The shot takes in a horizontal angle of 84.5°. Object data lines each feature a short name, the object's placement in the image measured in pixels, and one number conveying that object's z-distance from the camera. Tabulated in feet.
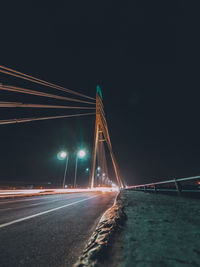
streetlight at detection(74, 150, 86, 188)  109.55
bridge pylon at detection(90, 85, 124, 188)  78.03
